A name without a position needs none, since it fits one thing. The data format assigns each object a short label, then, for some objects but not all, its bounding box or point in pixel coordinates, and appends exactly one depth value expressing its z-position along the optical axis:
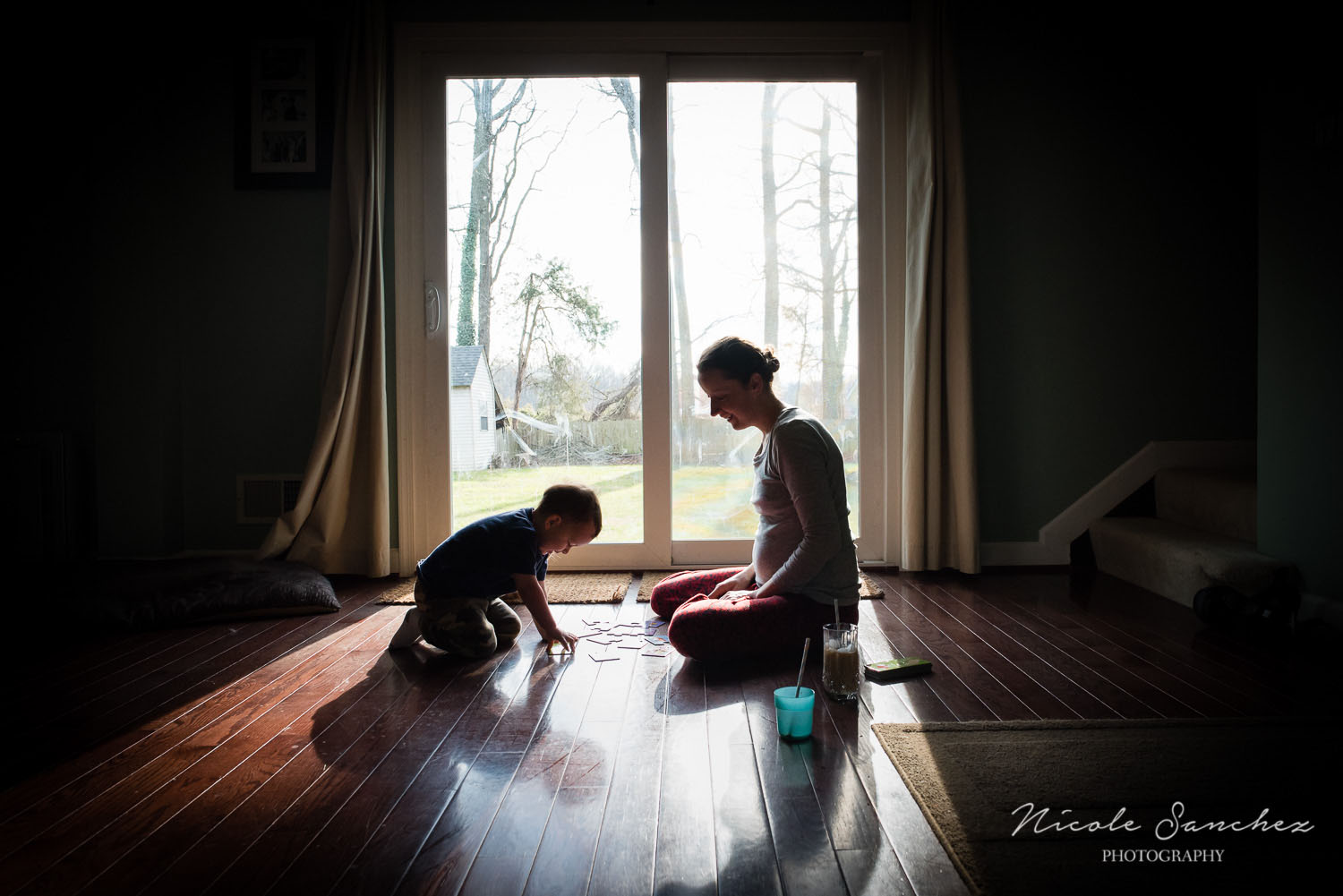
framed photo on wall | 3.55
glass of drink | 1.93
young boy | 2.32
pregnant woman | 2.21
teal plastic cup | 1.71
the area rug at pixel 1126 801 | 1.21
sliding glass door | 3.63
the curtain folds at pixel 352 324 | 3.41
